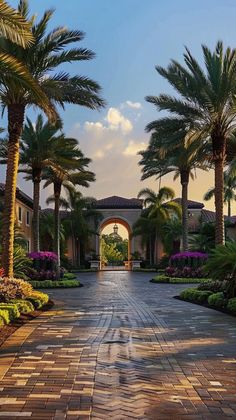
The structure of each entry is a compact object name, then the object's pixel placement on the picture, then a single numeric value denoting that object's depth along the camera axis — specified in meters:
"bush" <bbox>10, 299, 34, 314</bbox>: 12.19
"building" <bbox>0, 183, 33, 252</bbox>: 41.91
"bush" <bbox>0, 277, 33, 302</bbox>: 12.52
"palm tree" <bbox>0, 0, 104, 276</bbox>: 15.95
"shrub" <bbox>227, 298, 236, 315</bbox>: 12.49
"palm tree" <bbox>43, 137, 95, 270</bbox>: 29.03
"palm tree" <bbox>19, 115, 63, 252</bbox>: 27.88
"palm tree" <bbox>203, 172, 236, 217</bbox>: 49.22
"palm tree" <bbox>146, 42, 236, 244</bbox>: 19.45
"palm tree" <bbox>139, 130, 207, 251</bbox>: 22.62
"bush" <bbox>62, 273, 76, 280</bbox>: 31.30
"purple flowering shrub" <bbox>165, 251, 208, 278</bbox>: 29.83
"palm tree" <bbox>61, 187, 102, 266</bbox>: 52.25
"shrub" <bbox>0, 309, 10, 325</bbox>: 9.91
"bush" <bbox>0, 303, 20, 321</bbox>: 10.84
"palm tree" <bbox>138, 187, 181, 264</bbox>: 50.22
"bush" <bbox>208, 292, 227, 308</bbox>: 13.83
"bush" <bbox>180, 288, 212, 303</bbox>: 15.93
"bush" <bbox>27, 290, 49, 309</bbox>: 13.73
